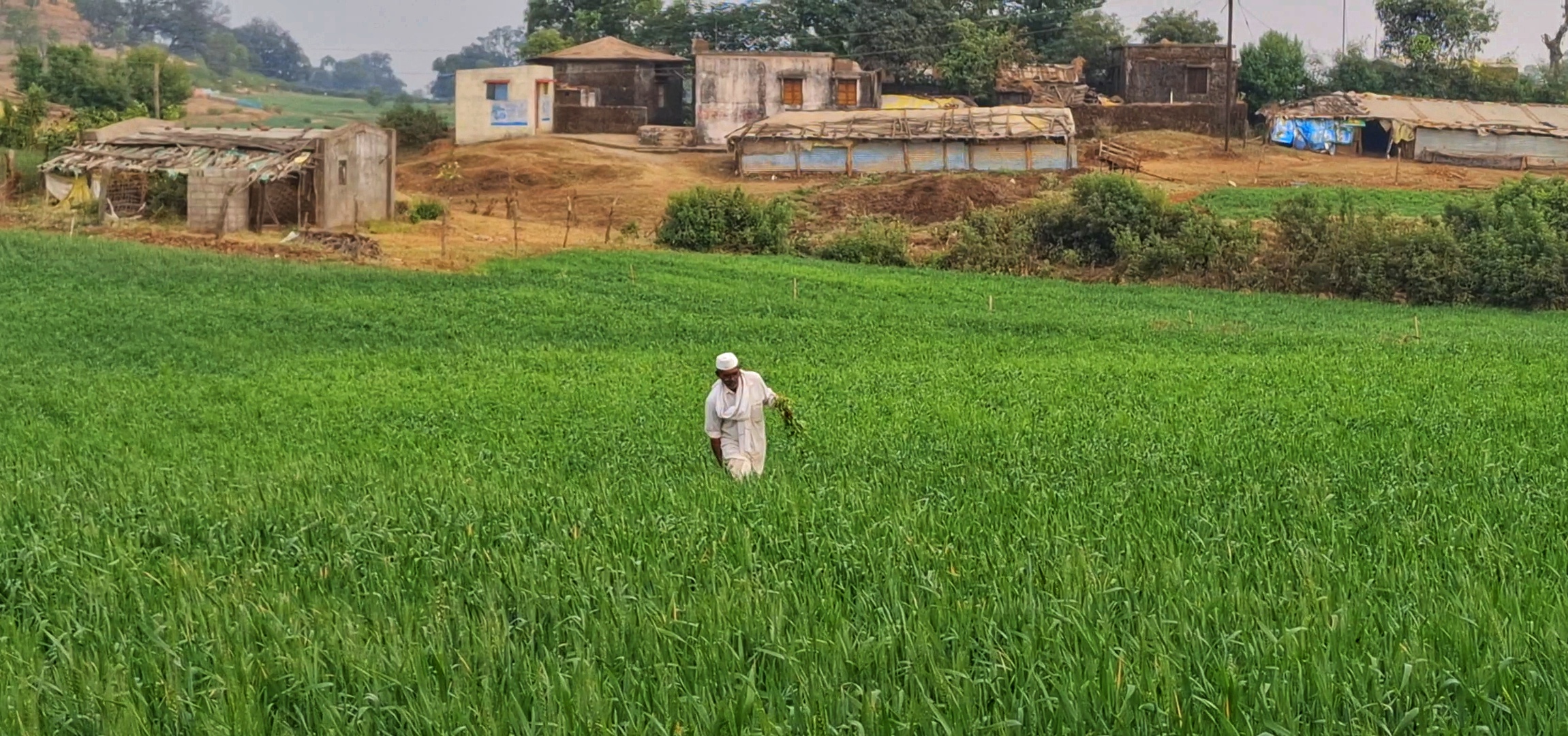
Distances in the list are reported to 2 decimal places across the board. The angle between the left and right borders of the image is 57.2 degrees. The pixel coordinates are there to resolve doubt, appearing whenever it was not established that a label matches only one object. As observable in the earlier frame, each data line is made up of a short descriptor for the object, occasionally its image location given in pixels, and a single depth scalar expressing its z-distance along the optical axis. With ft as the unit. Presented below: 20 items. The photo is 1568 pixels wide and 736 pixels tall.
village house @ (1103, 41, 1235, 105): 215.51
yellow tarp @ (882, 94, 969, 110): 206.49
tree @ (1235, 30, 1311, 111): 225.76
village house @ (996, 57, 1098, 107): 217.15
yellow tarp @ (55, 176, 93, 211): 140.15
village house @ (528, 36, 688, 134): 216.74
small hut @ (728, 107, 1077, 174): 175.63
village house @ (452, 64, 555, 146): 204.03
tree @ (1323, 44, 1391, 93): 234.17
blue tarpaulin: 200.75
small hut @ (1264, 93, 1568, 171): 189.78
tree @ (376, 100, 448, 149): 217.56
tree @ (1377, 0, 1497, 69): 235.61
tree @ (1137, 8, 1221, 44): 253.03
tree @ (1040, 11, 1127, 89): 243.19
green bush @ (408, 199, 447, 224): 144.15
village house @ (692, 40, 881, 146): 207.10
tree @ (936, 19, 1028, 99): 221.87
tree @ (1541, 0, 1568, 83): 259.39
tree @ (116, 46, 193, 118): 234.17
